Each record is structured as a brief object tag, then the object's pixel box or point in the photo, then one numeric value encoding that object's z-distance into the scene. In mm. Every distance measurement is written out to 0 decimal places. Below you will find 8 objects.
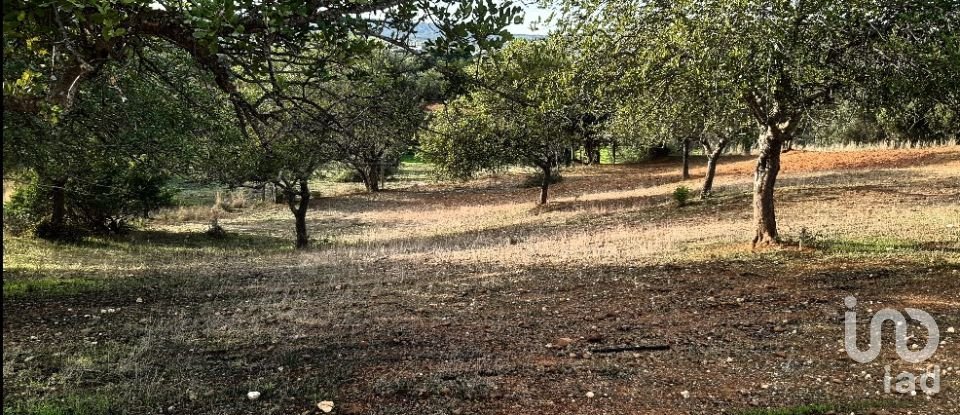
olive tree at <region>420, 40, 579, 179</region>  24562
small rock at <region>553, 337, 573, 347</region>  7009
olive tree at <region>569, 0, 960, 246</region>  8422
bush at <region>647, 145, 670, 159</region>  43844
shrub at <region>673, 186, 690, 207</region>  22062
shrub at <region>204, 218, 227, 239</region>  21734
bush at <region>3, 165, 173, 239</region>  18359
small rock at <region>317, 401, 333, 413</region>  5047
